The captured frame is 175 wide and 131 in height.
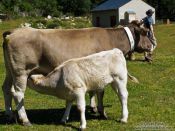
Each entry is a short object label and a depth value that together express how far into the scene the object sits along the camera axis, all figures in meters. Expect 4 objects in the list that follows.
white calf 10.09
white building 78.57
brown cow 10.62
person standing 22.03
